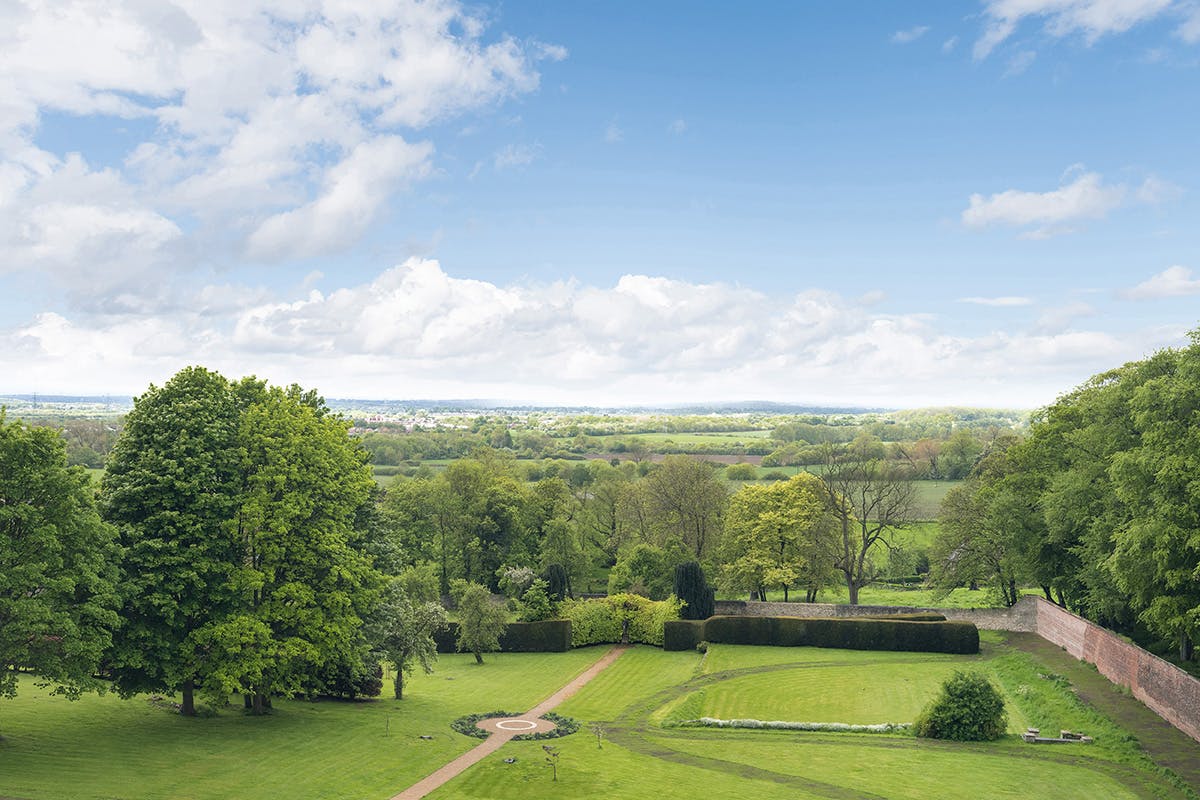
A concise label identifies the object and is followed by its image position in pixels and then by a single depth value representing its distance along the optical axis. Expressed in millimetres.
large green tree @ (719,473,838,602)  61000
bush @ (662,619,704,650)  56375
